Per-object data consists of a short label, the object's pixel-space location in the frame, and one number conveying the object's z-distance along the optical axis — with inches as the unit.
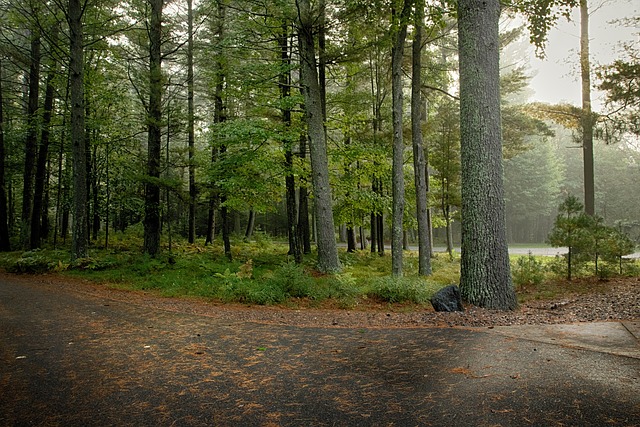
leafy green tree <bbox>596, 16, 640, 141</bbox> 402.3
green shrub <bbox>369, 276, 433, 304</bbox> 319.6
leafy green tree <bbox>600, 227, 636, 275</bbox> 374.3
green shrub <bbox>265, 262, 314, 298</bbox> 323.9
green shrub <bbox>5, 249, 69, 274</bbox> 463.5
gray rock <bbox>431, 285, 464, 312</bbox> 255.3
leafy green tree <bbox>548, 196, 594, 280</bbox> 382.6
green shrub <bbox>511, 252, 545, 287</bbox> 401.4
